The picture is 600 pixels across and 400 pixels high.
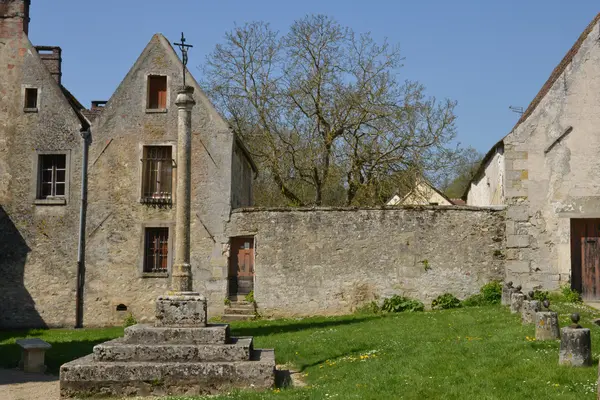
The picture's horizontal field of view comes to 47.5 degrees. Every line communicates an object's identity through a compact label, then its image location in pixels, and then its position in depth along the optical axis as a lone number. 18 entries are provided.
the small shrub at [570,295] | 16.88
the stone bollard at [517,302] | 13.62
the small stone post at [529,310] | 11.37
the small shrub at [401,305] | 17.97
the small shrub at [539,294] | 16.45
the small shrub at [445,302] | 17.91
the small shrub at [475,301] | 17.69
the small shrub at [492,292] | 17.72
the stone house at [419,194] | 26.97
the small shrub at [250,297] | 18.77
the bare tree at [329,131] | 27.31
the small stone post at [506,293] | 16.01
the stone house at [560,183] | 17.47
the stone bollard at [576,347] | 7.79
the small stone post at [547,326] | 9.70
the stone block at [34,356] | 11.89
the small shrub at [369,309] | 18.09
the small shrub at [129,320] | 18.80
